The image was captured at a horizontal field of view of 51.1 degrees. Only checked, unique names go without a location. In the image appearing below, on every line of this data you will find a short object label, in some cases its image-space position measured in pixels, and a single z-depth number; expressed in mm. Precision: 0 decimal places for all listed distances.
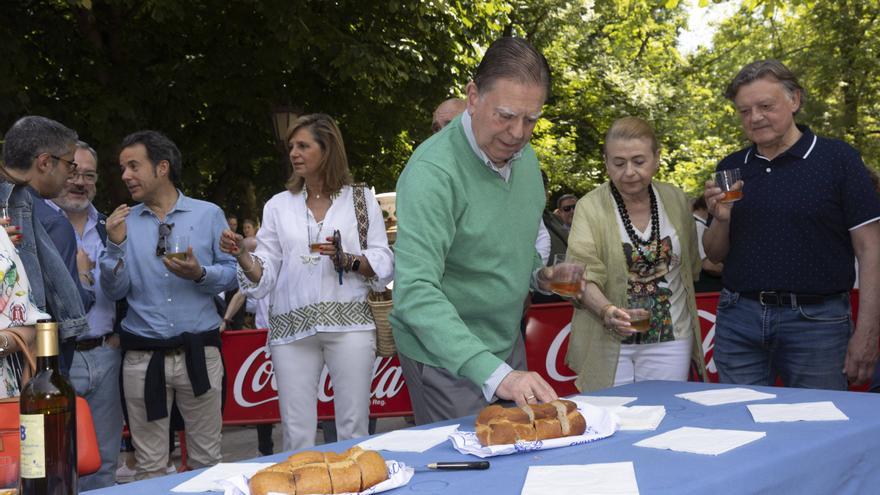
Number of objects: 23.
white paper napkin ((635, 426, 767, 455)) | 2471
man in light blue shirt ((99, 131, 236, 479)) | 4902
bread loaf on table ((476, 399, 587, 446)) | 2506
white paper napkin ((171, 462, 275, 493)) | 2270
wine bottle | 1963
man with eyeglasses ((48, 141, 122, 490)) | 4762
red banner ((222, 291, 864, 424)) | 6910
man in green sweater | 2854
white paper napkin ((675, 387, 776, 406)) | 3191
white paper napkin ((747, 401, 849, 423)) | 2850
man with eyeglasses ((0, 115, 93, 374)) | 3953
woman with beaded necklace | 4160
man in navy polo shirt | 4164
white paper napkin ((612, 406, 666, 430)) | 2791
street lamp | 9828
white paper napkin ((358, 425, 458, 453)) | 2631
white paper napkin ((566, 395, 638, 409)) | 3158
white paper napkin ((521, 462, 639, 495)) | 2111
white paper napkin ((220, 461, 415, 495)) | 2137
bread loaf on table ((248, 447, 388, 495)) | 2092
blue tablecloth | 2209
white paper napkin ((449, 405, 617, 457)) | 2482
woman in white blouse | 4699
